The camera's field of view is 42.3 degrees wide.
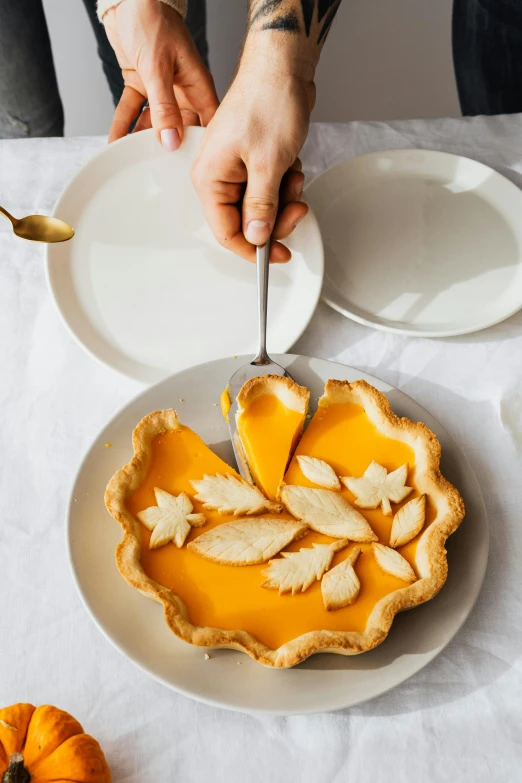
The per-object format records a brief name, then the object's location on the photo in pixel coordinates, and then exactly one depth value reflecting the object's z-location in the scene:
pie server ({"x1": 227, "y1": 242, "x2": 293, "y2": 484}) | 1.25
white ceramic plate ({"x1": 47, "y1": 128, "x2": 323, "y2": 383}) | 1.37
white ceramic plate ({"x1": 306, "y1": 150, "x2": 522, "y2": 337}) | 1.42
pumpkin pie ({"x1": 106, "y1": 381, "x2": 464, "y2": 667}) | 0.99
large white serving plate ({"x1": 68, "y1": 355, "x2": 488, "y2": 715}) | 0.95
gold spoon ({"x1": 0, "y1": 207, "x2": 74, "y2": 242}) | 1.43
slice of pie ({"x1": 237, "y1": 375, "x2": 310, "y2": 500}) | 1.17
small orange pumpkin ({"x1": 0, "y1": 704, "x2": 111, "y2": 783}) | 0.86
